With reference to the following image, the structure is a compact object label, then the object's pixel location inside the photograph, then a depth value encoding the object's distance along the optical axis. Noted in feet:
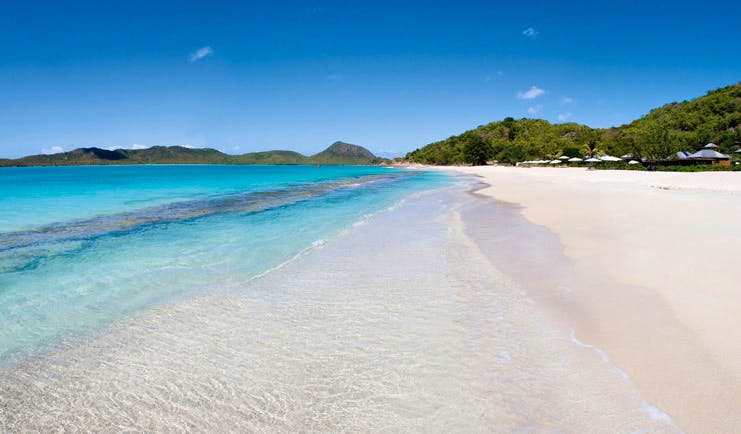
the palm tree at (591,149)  251.39
